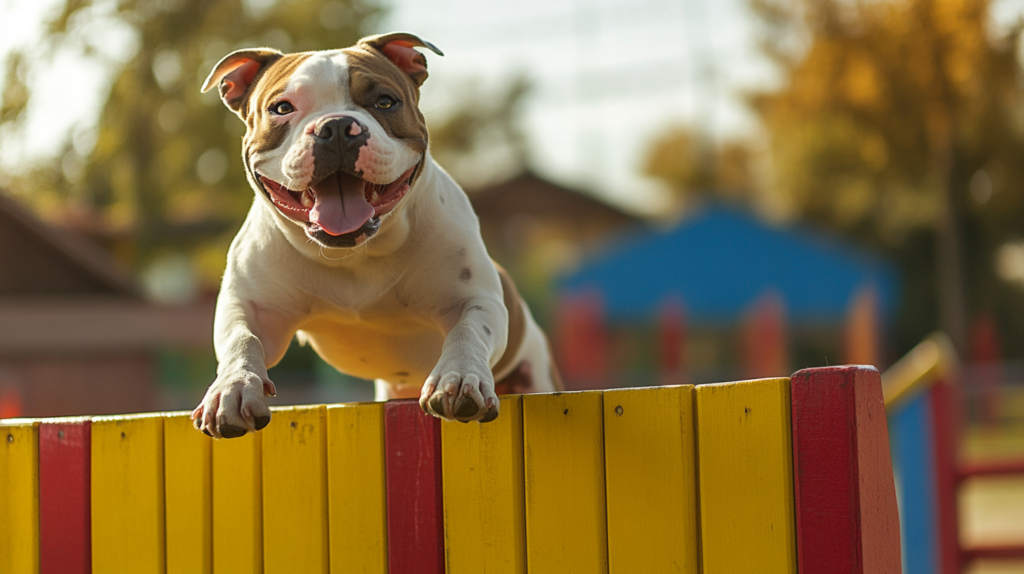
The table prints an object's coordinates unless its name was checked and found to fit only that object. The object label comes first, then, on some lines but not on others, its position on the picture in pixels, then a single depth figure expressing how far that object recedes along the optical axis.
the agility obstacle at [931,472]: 6.18
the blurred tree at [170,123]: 15.99
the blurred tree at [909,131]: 17.22
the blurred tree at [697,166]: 33.97
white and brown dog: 2.72
